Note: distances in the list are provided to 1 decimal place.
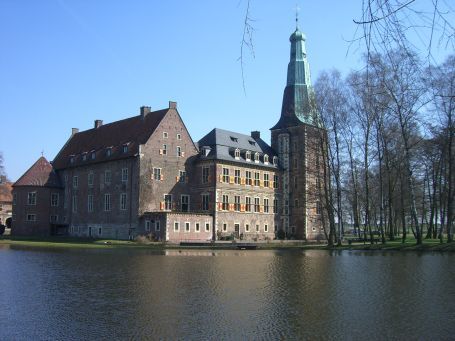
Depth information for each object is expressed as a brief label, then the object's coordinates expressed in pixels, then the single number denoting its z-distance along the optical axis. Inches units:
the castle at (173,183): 2171.5
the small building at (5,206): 3095.5
